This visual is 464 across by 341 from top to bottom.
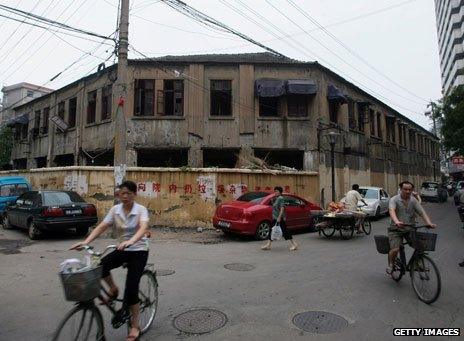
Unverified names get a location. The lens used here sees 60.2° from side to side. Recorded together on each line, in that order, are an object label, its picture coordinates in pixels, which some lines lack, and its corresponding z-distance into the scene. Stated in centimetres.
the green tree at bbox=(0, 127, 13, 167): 3175
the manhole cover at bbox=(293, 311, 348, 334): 492
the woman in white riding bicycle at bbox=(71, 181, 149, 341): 434
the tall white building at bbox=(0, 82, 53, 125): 5553
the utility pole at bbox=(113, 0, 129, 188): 1295
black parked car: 1211
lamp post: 1861
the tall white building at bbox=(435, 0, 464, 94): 7269
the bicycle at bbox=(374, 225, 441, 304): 583
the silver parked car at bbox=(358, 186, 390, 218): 1897
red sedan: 1259
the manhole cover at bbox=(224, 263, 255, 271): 847
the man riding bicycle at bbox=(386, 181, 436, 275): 664
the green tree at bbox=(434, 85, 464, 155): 2714
